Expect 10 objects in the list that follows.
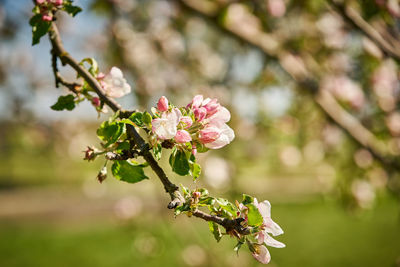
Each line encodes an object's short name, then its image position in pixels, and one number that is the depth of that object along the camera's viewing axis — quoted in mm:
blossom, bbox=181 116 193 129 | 803
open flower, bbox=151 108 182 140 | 788
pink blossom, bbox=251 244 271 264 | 800
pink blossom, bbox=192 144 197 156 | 810
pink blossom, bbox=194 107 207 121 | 810
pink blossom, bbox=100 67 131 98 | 859
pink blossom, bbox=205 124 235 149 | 807
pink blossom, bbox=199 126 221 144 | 805
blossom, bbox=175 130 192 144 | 794
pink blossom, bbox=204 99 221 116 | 815
